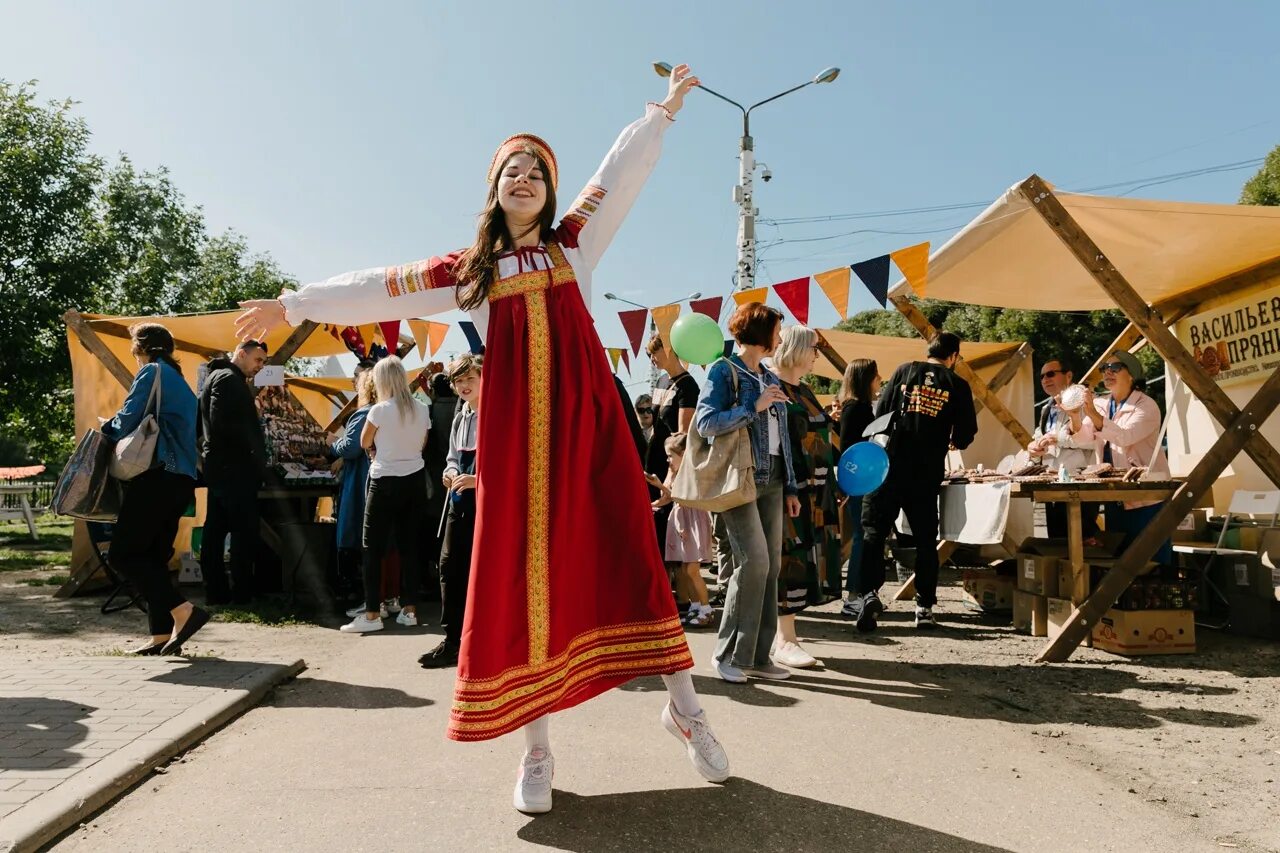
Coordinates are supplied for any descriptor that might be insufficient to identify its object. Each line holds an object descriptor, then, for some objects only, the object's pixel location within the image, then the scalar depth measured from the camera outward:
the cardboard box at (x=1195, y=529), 7.16
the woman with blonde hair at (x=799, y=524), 5.25
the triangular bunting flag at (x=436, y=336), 11.96
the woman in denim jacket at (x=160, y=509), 5.29
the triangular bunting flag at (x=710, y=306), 9.98
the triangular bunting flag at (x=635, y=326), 10.63
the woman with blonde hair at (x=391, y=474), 6.48
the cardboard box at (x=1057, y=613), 5.92
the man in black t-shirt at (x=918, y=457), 6.41
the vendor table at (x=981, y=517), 6.02
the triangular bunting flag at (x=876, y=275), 8.00
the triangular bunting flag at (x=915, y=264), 7.36
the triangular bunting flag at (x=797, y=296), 9.37
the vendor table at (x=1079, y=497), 5.61
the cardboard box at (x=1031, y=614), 6.33
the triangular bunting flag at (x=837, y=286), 8.97
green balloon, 4.85
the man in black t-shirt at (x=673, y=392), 6.48
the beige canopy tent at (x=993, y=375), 12.07
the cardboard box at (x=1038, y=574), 6.14
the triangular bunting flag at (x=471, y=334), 11.70
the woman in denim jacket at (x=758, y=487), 4.64
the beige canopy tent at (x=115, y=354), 9.08
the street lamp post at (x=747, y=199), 19.94
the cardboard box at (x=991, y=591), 7.46
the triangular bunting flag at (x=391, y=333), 10.44
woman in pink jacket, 6.53
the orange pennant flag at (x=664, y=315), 10.31
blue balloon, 5.79
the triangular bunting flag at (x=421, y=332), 11.73
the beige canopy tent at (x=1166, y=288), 5.43
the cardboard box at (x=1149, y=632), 5.58
